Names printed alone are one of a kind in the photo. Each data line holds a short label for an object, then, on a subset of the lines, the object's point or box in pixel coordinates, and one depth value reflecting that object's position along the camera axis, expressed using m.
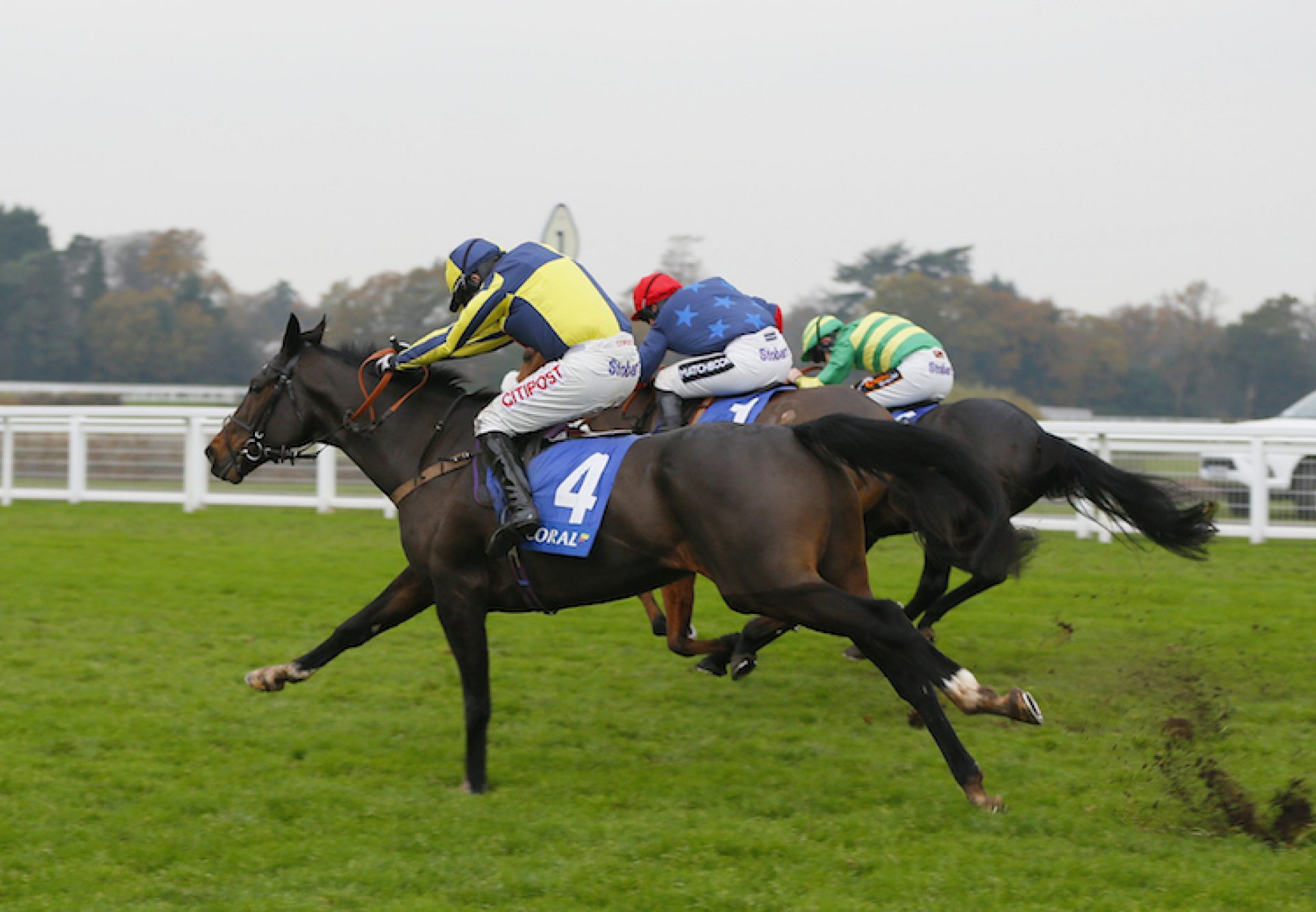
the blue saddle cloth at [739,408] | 11.86
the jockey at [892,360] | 13.62
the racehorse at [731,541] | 7.91
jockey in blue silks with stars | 12.02
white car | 21.87
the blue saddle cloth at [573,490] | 8.59
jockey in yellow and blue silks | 9.17
